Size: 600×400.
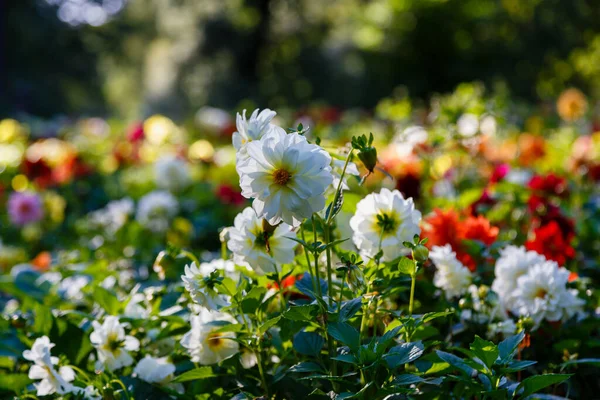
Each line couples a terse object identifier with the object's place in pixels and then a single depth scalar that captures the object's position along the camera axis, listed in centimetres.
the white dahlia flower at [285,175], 143
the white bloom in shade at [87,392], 161
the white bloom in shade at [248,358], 164
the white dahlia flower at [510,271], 171
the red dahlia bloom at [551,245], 187
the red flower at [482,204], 206
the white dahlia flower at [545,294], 168
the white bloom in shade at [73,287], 196
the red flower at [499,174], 226
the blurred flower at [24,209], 299
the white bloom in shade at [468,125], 220
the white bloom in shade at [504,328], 167
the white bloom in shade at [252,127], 150
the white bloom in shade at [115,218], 251
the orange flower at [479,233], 187
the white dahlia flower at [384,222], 156
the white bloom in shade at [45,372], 159
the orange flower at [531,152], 325
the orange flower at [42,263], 227
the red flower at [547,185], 208
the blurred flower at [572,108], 455
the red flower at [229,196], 299
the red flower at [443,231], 184
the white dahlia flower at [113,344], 165
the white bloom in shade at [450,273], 170
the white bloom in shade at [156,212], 258
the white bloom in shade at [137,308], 176
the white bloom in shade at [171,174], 318
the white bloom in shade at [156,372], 164
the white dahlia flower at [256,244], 154
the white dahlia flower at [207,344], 161
